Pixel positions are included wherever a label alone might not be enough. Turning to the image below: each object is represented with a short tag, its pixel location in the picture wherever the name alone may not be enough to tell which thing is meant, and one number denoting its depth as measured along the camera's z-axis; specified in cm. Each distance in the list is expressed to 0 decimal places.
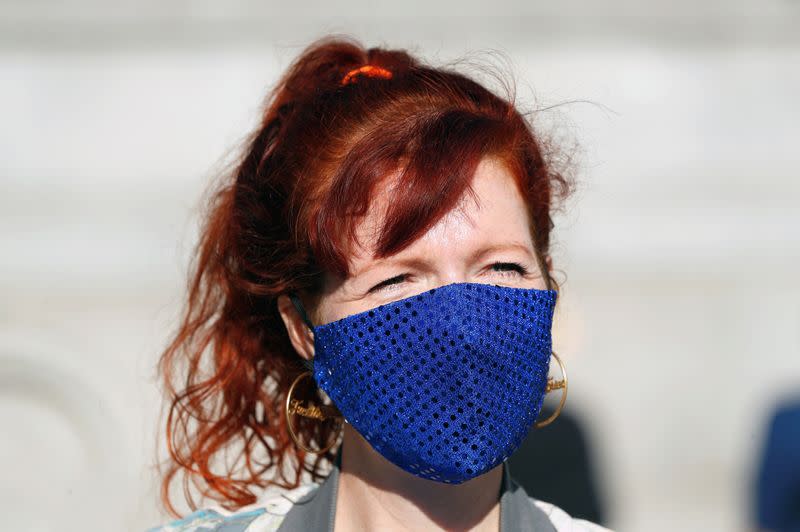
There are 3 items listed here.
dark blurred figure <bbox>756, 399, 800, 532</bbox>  532
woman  367
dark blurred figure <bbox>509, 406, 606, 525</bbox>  778
